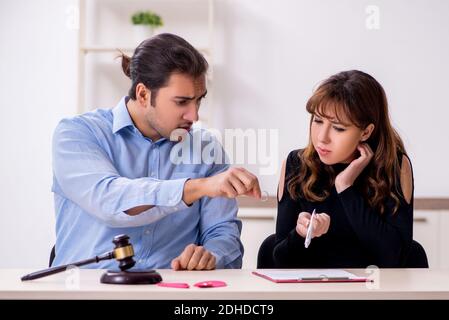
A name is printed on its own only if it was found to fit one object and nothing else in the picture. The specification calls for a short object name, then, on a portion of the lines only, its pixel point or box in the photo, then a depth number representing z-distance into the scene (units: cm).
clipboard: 259
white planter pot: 468
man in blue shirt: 294
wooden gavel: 258
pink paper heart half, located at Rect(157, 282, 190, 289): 250
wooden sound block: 254
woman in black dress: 313
